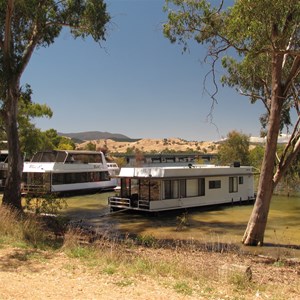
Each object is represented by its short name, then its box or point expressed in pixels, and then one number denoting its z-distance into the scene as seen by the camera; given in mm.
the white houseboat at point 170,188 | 25641
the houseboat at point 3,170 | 36531
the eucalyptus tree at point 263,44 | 11883
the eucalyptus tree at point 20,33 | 15555
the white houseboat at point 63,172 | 33375
